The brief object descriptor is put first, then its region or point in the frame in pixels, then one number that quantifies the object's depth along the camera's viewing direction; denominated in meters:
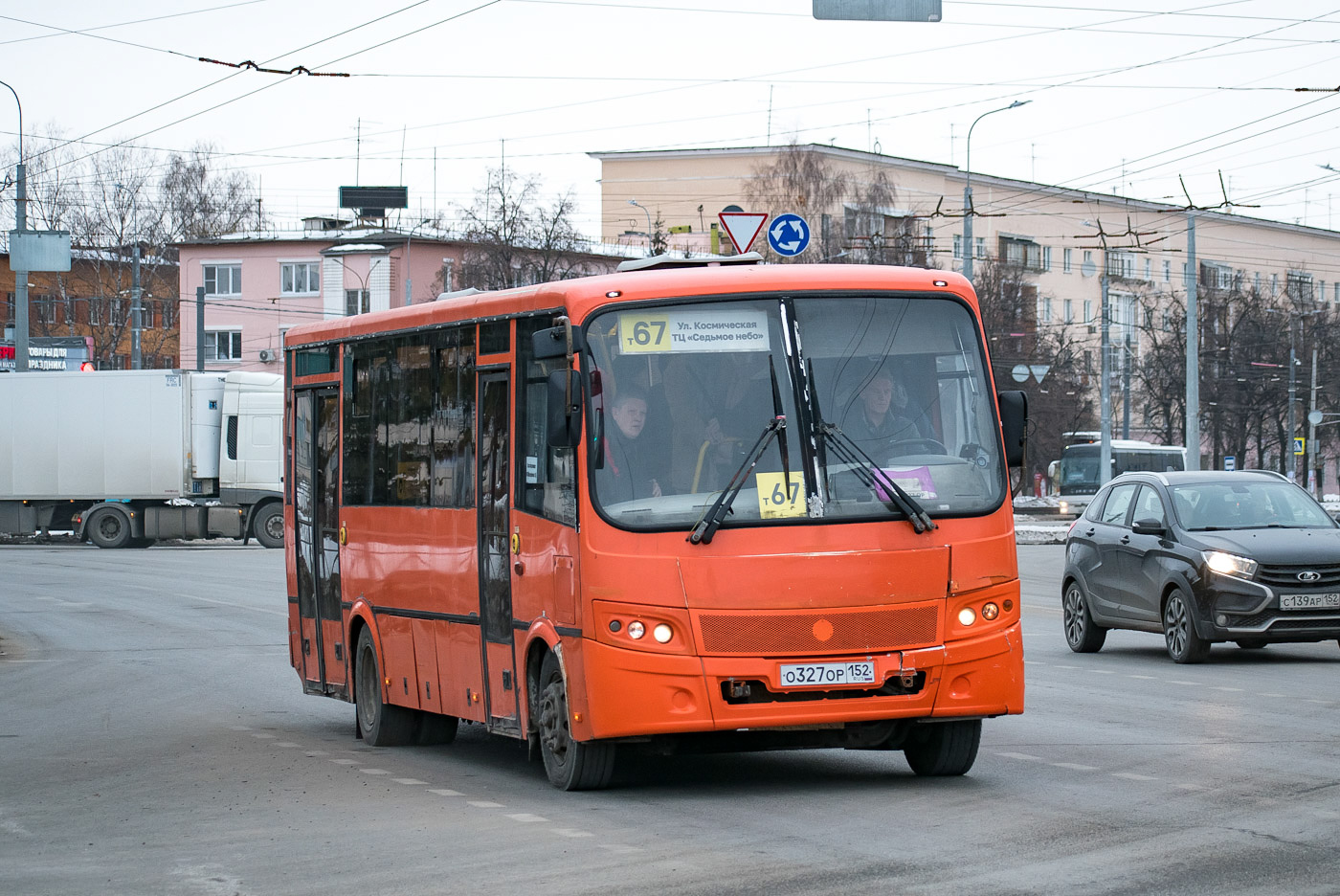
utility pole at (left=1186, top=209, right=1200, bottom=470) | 50.75
